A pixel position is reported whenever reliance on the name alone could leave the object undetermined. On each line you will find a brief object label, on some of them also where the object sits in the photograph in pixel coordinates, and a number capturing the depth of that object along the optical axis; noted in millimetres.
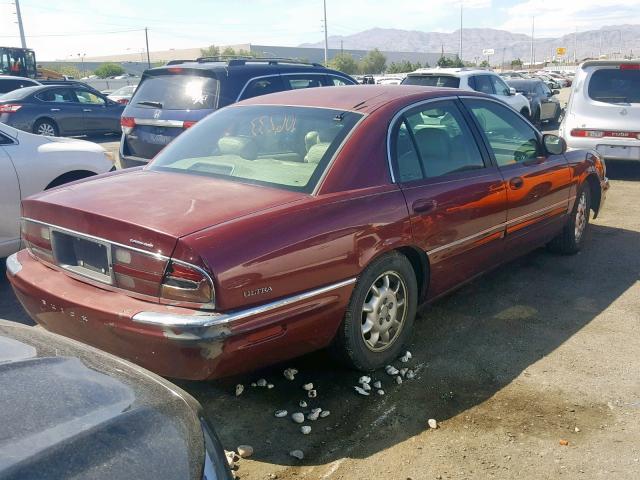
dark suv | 7059
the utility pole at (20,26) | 46297
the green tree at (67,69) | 66500
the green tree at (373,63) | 79250
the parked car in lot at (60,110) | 15383
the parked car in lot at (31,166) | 5250
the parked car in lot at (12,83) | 17891
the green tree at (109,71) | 68875
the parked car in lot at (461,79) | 13102
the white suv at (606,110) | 9120
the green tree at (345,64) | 70112
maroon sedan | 2865
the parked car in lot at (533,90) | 19612
